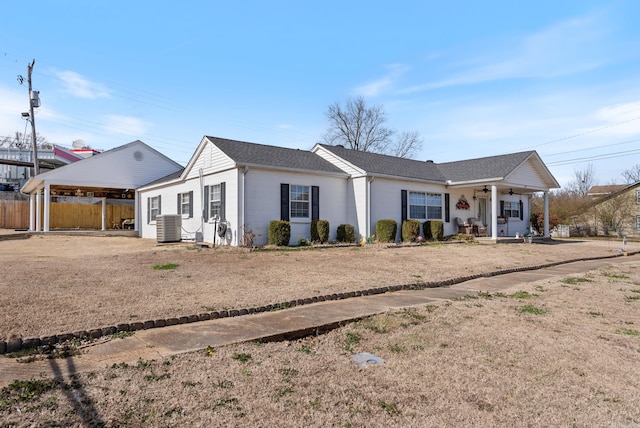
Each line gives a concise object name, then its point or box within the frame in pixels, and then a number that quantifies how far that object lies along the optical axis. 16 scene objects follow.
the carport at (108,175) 22.42
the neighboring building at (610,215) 31.30
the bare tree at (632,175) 50.62
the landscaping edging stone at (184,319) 4.08
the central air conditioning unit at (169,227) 16.73
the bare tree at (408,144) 42.91
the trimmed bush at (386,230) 16.77
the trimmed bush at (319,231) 15.82
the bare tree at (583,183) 51.80
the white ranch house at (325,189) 14.88
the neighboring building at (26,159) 35.56
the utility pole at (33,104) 27.45
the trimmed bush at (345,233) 16.56
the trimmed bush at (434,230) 18.55
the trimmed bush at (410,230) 17.62
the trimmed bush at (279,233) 14.52
